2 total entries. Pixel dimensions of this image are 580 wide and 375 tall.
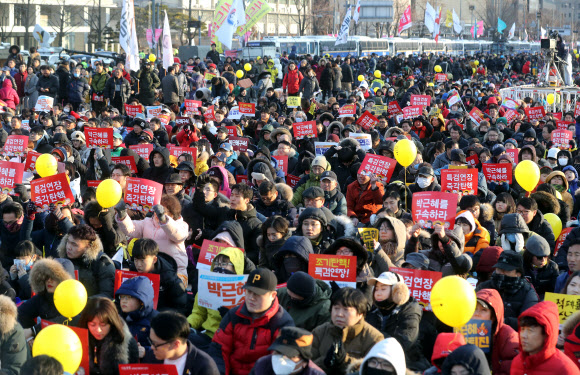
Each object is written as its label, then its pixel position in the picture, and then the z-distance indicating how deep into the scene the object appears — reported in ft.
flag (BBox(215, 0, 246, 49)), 86.33
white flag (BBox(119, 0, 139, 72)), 63.52
